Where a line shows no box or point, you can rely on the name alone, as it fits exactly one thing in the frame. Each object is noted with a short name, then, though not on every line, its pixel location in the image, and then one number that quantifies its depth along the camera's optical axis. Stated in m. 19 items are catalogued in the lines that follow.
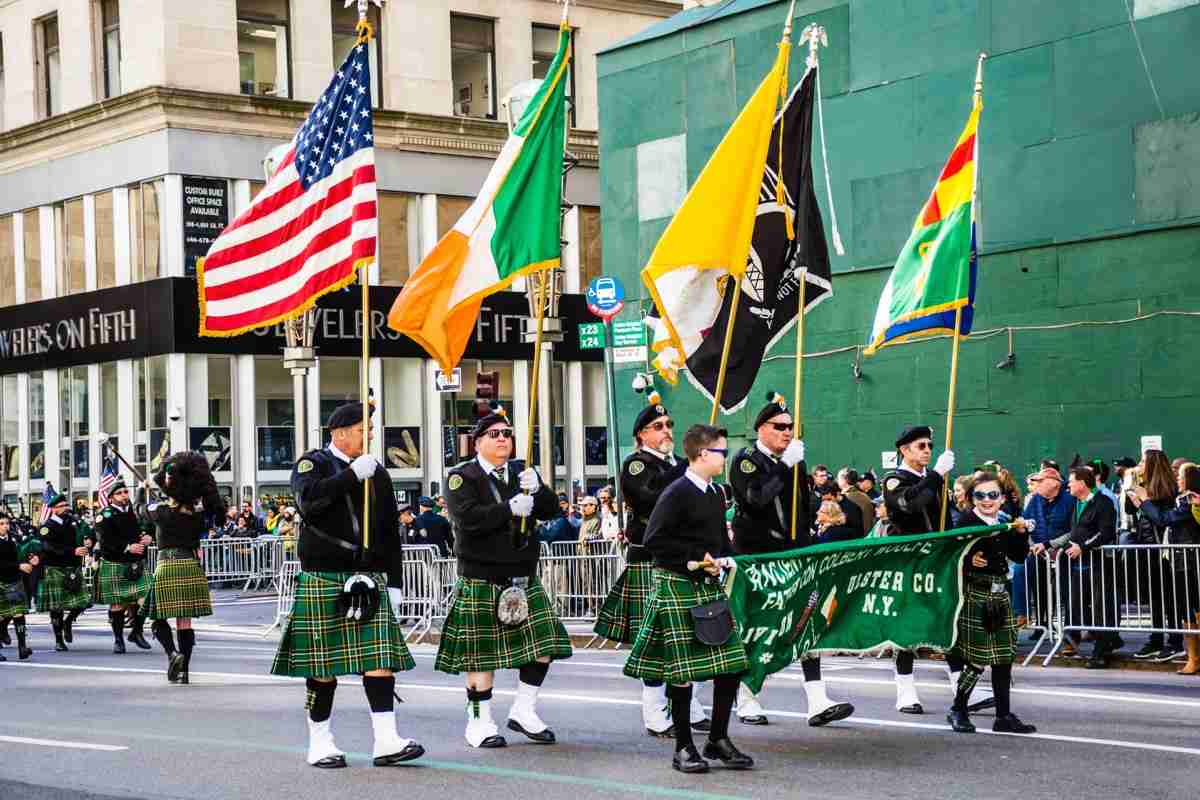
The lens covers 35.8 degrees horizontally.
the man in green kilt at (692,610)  9.29
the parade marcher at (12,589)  19.00
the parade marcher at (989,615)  10.62
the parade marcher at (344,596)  9.64
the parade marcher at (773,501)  10.65
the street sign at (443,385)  17.25
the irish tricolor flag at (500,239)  10.85
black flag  12.31
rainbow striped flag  13.78
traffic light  18.87
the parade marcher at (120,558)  18.59
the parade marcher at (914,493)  11.22
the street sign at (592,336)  21.47
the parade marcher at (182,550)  15.12
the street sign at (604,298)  21.78
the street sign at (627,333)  22.86
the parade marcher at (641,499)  10.80
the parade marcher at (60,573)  20.20
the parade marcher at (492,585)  10.23
